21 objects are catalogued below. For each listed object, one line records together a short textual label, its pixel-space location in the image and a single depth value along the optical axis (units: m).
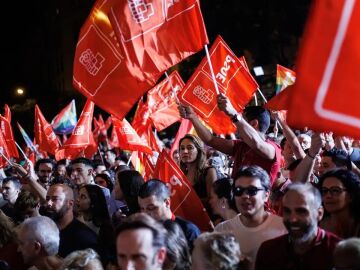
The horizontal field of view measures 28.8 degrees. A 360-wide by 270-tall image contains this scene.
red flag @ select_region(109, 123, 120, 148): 16.73
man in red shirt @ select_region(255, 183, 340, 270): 4.07
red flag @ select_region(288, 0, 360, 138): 3.57
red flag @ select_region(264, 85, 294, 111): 7.99
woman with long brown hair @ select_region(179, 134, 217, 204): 6.71
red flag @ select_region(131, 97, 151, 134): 11.95
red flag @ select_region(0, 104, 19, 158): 12.70
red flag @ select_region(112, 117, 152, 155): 10.42
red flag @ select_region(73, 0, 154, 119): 6.48
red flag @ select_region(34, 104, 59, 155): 13.98
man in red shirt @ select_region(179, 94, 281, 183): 5.73
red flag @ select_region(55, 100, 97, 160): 11.79
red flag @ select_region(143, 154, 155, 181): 9.17
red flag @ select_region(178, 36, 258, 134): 8.80
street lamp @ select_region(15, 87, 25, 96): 38.78
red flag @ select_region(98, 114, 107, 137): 18.30
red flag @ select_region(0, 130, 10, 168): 12.16
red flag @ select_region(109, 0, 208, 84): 6.29
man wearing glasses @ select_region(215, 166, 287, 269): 4.67
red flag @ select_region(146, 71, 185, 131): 11.93
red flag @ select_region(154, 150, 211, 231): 6.17
